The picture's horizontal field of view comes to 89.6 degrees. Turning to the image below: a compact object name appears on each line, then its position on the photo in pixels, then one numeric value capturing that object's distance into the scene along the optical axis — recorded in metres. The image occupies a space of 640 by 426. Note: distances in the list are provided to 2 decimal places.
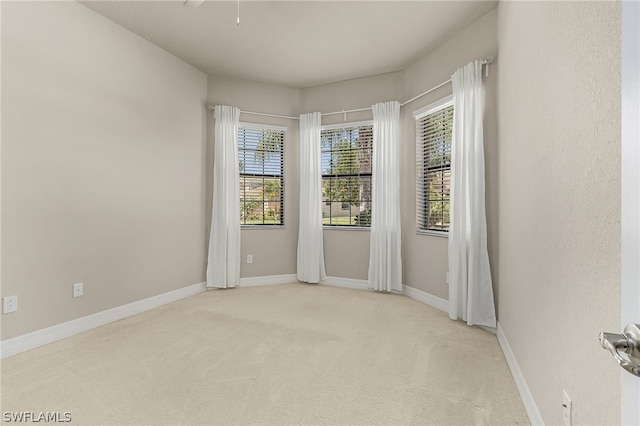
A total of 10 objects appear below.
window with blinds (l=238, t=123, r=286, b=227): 4.65
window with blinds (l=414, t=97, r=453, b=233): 3.59
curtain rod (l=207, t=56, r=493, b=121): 2.92
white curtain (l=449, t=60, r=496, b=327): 2.90
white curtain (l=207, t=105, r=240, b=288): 4.30
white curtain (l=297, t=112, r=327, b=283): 4.58
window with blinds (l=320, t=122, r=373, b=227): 4.50
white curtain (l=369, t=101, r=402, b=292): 4.09
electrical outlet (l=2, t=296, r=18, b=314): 2.36
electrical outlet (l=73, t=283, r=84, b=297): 2.83
